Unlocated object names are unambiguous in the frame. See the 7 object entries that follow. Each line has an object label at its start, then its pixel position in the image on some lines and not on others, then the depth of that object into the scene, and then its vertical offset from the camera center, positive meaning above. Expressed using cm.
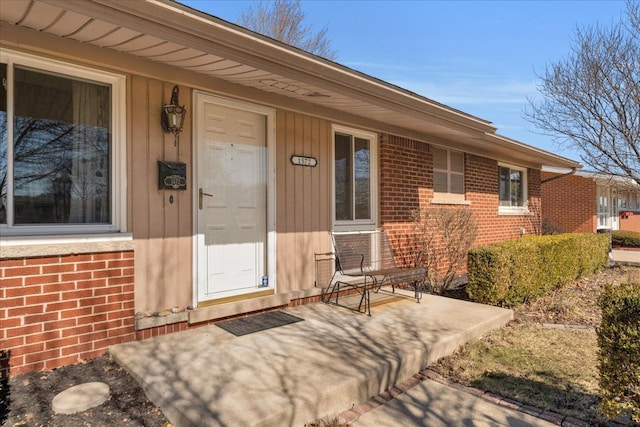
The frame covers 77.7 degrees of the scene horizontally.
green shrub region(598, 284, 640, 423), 246 -89
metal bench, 517 -71
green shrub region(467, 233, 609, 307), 556 -84
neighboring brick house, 1638 +51
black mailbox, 380 +39
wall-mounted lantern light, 380 +97
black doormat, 397 -114
